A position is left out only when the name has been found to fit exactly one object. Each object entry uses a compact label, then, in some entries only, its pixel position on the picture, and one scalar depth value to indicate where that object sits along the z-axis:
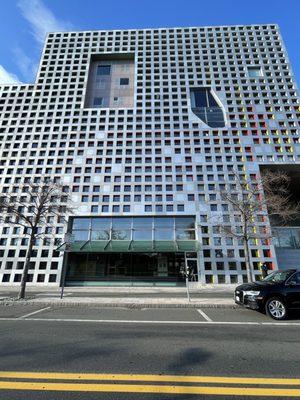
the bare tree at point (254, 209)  19.59
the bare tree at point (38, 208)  15.86
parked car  8.32
